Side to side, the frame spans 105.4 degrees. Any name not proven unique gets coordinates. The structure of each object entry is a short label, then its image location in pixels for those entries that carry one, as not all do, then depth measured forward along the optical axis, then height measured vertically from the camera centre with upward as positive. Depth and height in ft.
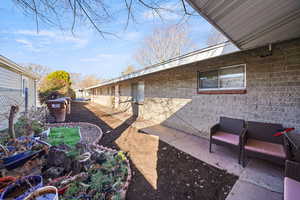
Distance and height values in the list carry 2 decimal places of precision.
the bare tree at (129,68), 60.10 +15.26
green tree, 34.74 +2.47
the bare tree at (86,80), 107.22 +15.91
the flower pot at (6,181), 4.88 -3.73
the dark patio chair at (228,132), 8.62 -3.16
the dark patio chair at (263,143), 7.08 -3.33
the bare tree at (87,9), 4.80 +3.94
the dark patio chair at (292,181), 4.13 -3.39
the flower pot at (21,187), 4.41 -3.81
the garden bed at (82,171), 5.40 -4.32
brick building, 8.46 +1.01
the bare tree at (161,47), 27.18 +13.90
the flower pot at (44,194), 4.00 -3.56
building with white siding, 13.91 +2.14
